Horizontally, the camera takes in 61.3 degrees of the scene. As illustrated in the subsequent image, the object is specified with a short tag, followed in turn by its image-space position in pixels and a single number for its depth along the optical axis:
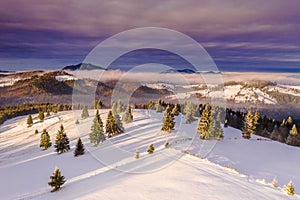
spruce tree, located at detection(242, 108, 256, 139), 55.81
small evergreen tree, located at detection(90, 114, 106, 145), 48.12
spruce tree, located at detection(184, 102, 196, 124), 59.79
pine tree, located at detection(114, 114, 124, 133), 57.22
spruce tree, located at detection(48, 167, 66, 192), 22.16
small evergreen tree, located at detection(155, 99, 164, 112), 89.19
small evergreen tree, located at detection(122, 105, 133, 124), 63.77
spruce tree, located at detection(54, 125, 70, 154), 47.50
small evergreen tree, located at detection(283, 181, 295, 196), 22.67
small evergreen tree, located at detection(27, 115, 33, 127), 98.75
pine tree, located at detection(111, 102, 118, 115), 61.83
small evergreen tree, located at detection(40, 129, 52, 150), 57.94
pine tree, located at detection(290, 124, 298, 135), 62.25
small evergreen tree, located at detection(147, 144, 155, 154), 34.46
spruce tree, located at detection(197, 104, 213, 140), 46.94
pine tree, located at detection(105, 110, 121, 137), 54.25
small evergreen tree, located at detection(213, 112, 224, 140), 48.22
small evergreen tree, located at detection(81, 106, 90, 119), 86.53
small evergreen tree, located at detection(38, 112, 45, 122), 102.62
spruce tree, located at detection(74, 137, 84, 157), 41.95
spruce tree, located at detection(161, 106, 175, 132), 49.22
